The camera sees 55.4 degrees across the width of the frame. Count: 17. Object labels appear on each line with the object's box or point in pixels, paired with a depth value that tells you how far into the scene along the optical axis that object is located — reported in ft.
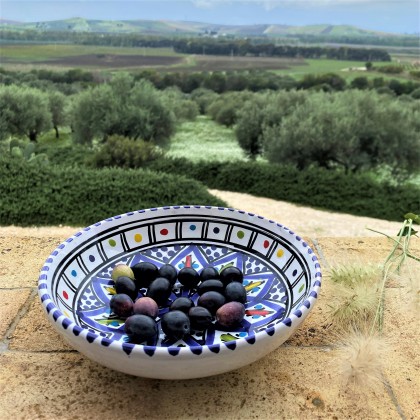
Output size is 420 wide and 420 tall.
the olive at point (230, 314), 1.04
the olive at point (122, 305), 1.09
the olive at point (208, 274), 1.20
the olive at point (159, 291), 1.13
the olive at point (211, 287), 1.14
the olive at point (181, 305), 1.05
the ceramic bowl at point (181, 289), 0.84
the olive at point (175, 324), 0.97
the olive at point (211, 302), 1.08
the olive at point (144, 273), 1.22
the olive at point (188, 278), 1.21
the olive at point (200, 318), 1.02
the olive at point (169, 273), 1.19
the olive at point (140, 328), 0.95
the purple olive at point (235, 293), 1.12
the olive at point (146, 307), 1.05
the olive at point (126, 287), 1.15
